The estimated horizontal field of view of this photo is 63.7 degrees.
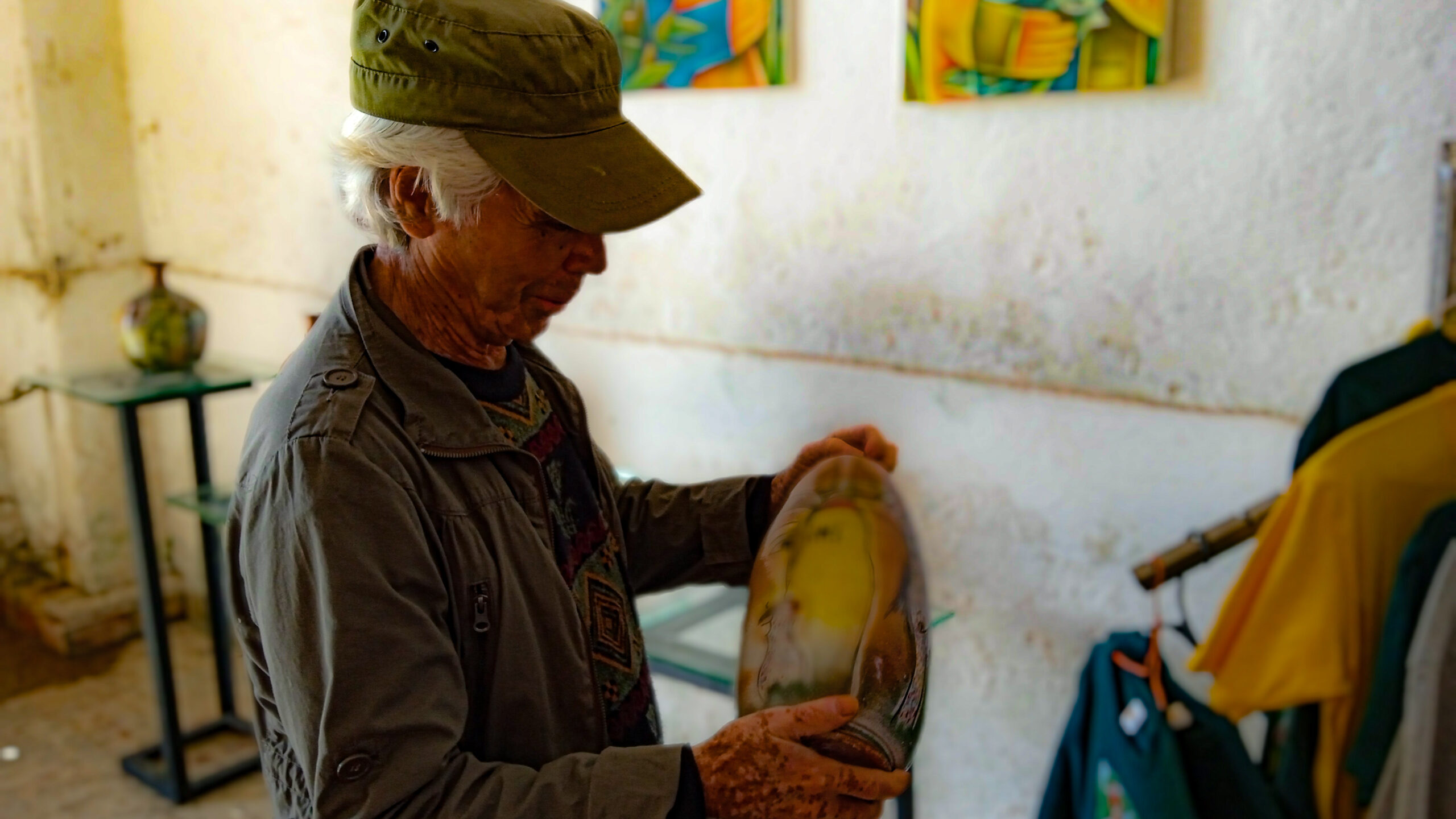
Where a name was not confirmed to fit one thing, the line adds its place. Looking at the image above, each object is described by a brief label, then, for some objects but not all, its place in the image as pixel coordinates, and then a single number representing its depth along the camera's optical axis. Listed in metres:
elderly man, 1.03
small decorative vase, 3.04
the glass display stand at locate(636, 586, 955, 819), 2.00
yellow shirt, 1.41
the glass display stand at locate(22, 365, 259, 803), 2.84
